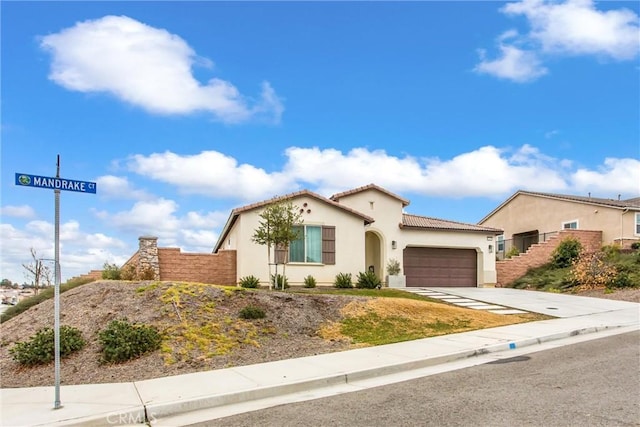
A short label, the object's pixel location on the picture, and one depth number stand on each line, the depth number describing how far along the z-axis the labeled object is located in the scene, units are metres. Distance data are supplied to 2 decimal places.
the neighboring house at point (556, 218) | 29.73
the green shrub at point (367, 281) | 22.27
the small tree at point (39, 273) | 29.56
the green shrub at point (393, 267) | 25.59
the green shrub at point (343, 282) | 22.39
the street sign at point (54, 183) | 6.60
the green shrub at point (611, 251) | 26.32
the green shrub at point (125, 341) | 9.38
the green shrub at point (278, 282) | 20.86
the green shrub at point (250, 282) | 20.48
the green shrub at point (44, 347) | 9.36
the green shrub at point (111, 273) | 18.98
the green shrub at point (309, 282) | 21.89
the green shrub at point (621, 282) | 22.22
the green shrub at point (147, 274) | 19.77
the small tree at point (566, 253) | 28.38
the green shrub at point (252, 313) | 11.98
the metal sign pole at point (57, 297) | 6.75
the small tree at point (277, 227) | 18.48
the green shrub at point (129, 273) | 19.16
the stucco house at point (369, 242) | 22.31
